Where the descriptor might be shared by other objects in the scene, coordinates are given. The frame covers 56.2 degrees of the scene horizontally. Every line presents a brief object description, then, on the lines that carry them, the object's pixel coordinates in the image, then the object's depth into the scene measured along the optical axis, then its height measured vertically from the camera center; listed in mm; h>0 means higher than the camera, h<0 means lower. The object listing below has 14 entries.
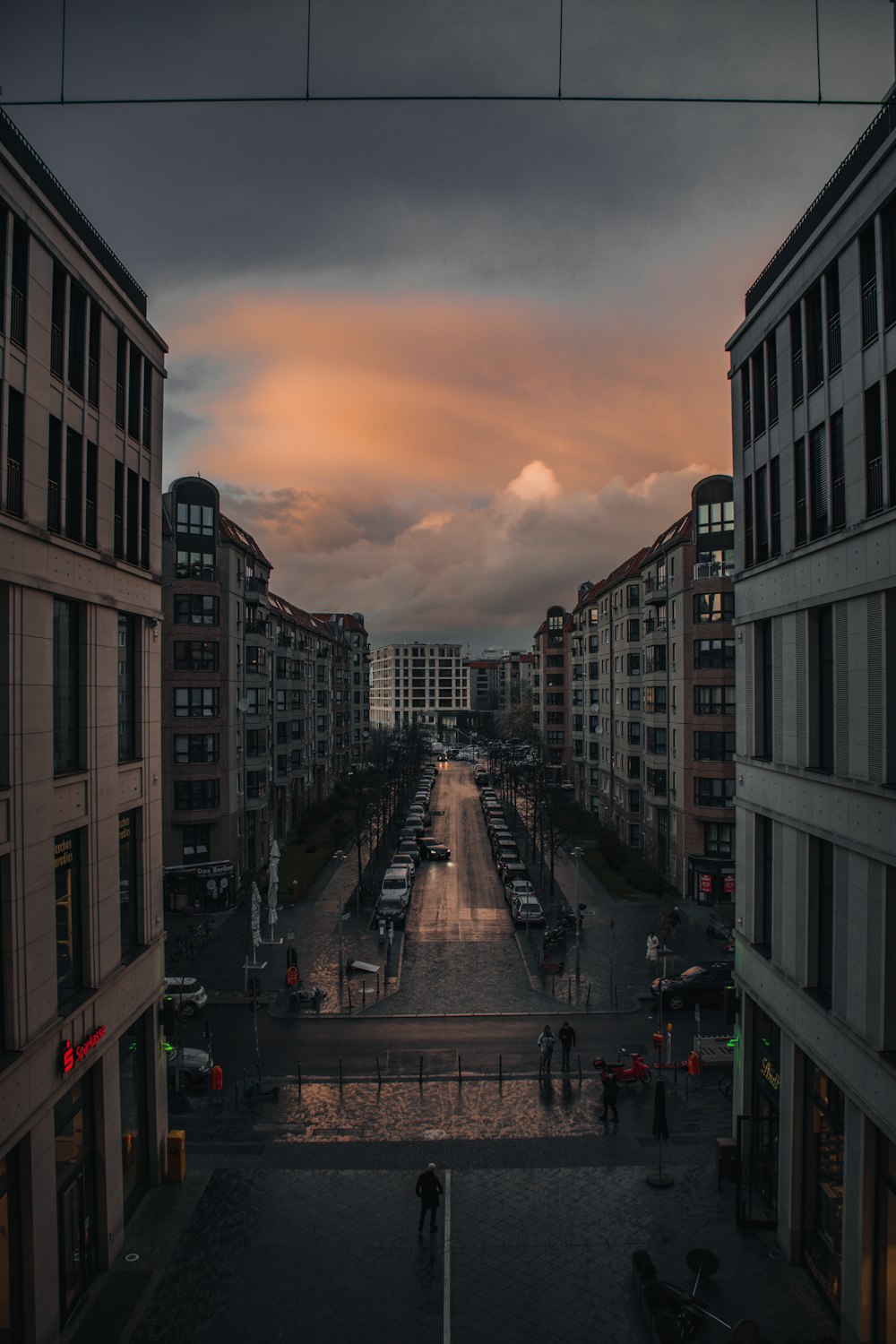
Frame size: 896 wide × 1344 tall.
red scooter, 24250 -11026
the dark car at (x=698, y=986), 30484 -10781
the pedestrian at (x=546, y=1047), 24562 -10559
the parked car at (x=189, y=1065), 24345 -10933
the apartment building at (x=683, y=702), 44406 -698
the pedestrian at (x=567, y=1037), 25122 -10535
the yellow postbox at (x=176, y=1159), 19203 -10662
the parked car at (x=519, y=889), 45125 -10780
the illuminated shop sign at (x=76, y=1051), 14227 -6271
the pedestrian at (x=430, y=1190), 16750 -9975
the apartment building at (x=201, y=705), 44125 -624
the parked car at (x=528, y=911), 41875 -11085
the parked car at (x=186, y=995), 30125 -10900
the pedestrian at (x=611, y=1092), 21672 -10384
